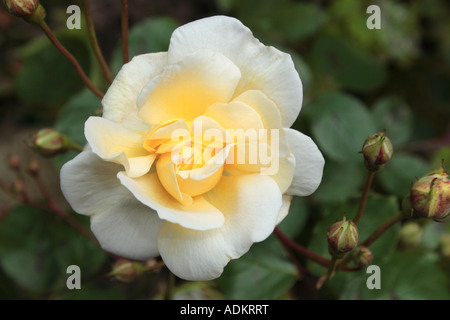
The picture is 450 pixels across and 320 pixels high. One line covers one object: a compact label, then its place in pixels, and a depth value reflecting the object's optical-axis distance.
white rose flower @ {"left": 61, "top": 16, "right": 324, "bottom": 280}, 0.19
